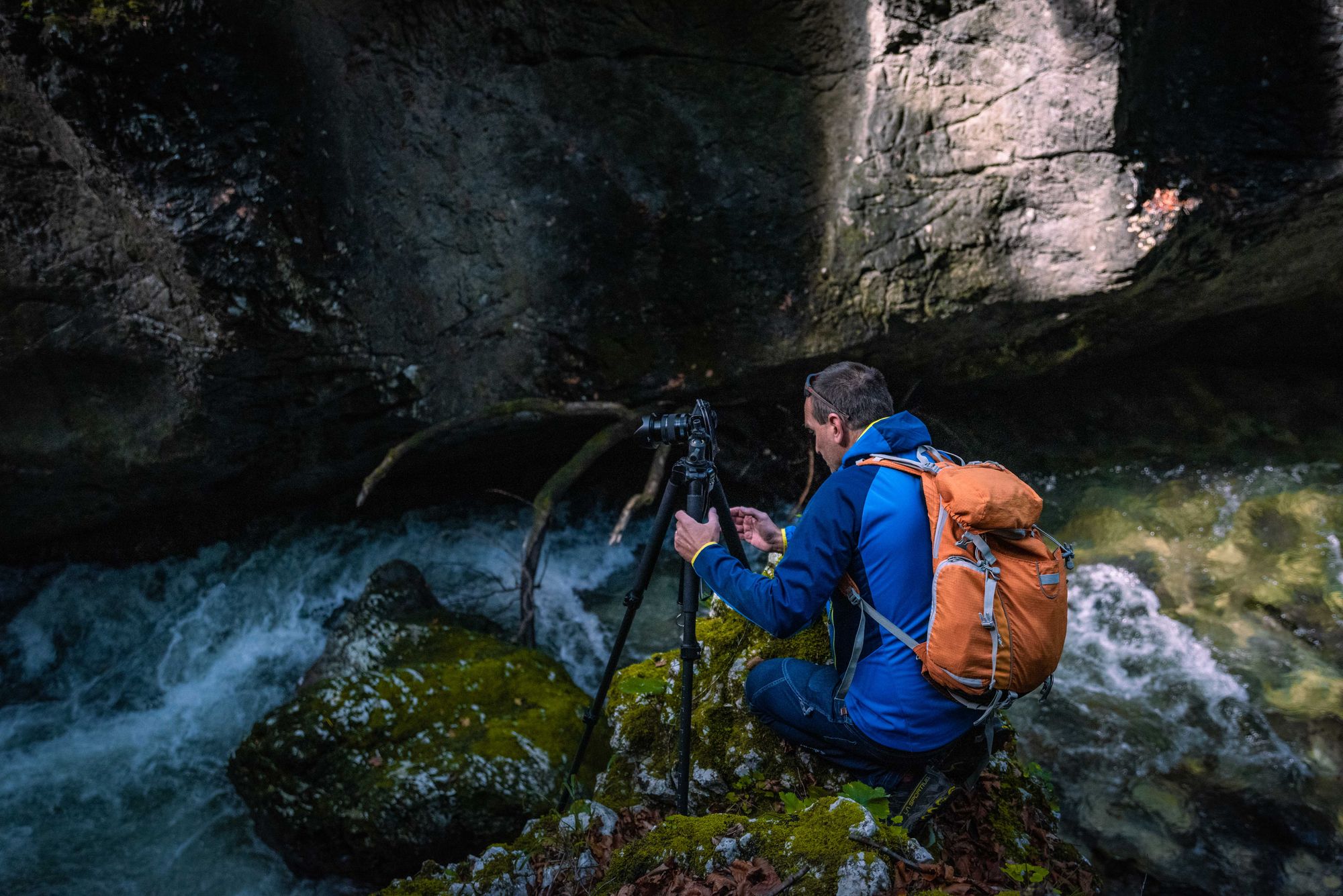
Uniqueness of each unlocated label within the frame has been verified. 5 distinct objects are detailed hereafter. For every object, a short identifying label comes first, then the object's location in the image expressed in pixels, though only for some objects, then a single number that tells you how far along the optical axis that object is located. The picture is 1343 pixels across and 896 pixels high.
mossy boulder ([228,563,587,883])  4.27
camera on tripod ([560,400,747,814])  2.76
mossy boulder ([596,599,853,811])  2.95
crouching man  2.34
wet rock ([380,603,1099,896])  2.20
